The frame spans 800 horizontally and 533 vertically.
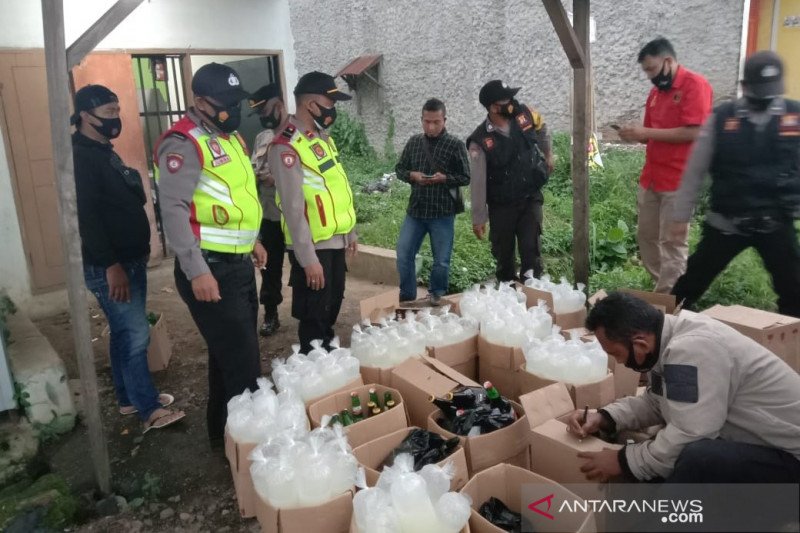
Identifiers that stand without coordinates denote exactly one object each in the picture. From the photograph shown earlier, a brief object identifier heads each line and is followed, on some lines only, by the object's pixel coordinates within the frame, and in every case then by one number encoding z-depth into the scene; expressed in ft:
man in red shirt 13.06
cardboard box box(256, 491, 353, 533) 6.63
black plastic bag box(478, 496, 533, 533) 6.91
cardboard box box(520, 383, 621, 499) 7.55
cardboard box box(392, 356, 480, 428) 9.11
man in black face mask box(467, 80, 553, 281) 14.49
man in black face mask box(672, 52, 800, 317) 10.50
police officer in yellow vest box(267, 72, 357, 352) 10.52
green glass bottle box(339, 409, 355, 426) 8.70
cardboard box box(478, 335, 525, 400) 10.40
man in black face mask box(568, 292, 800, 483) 6.66
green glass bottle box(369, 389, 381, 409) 9.16
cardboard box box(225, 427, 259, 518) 7.97
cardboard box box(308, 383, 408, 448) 8.20
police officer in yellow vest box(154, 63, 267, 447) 8.55
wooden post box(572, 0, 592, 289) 14.46
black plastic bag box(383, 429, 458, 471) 7.57
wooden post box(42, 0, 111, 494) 8.16
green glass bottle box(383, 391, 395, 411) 9.09
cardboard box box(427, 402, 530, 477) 7.77
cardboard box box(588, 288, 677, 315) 11.87
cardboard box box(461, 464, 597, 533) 6.45
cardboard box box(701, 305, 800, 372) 10.19
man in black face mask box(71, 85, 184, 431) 10.25
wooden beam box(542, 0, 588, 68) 13.53
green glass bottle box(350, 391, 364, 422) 9.09
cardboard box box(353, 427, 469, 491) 7.36
